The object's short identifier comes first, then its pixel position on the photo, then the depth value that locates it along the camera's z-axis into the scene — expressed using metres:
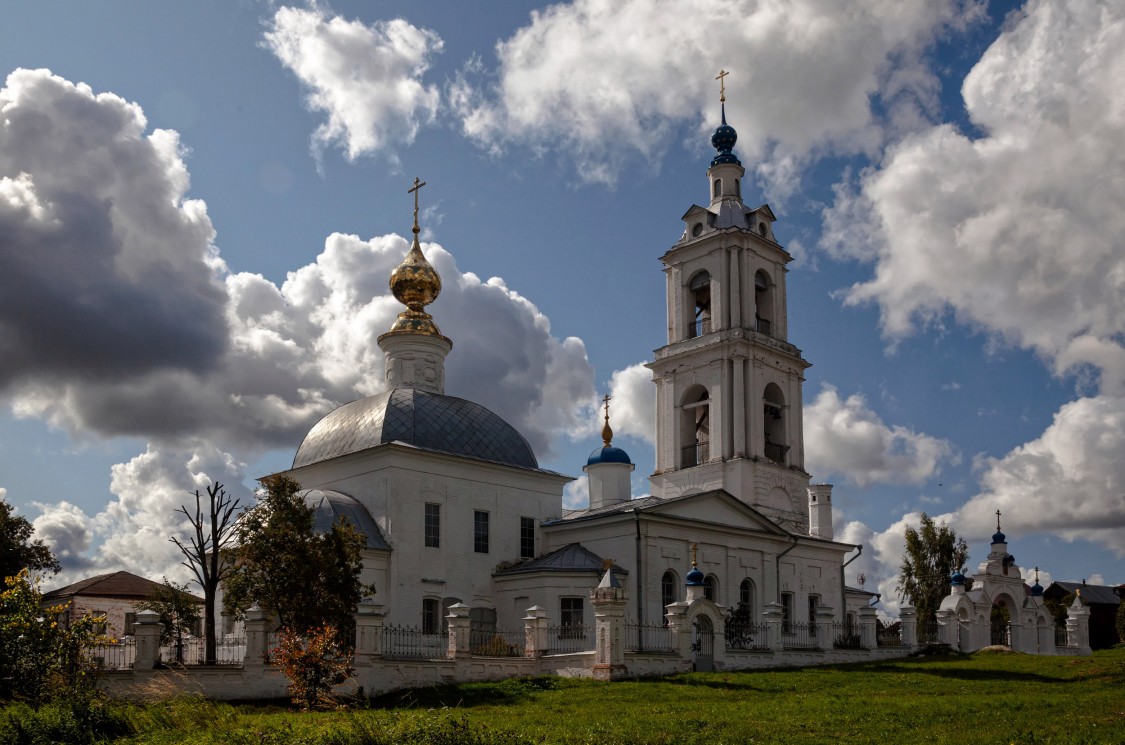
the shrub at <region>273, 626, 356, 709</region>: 17.33
